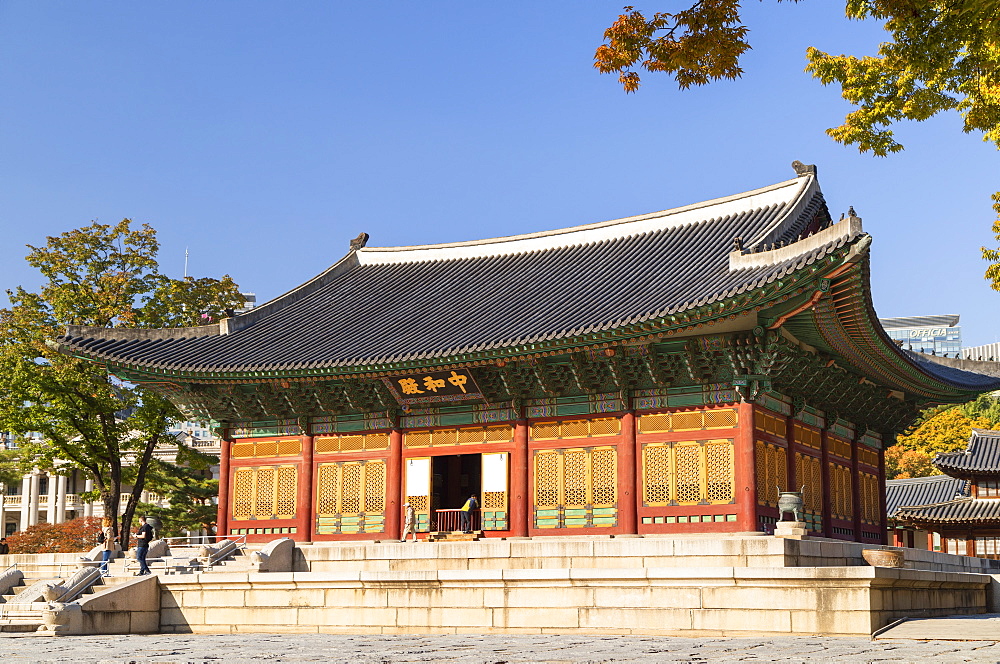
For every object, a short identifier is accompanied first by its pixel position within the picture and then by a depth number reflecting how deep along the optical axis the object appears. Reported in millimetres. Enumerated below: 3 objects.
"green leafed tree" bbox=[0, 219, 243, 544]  34125
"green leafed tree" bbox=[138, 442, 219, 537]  46531
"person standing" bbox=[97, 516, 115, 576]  25141
